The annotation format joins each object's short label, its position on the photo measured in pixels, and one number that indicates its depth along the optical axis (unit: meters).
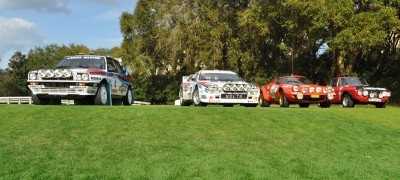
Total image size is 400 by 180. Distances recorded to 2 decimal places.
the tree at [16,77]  79.06
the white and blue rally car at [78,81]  14.61
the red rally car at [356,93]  20.11
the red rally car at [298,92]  18.73
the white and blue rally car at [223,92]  16.41
